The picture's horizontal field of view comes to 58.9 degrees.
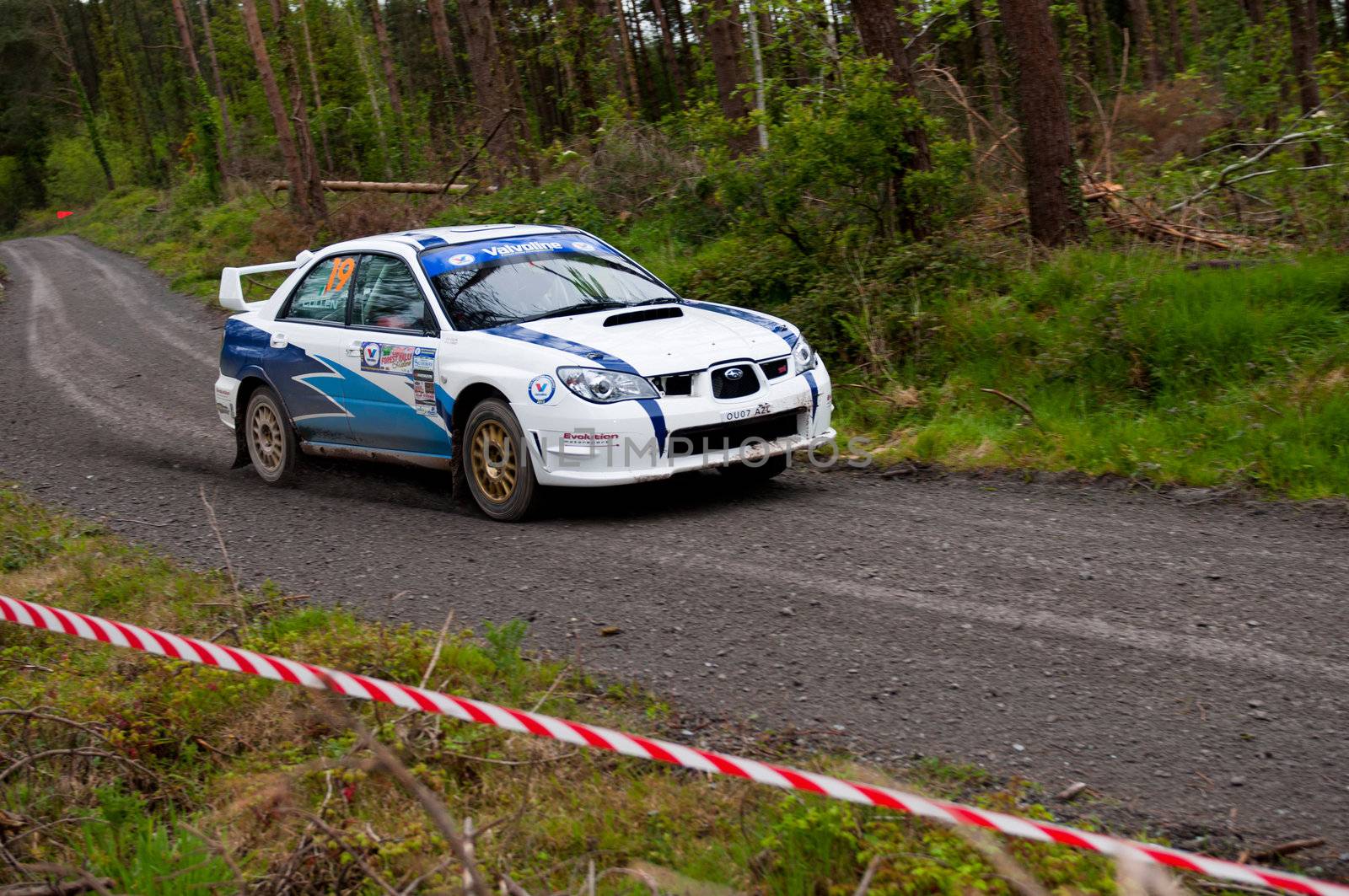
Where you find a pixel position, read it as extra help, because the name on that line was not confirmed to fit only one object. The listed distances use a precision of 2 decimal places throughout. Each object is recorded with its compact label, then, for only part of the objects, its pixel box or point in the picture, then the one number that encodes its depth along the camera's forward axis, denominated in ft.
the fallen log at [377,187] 76.33
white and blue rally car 22.72
